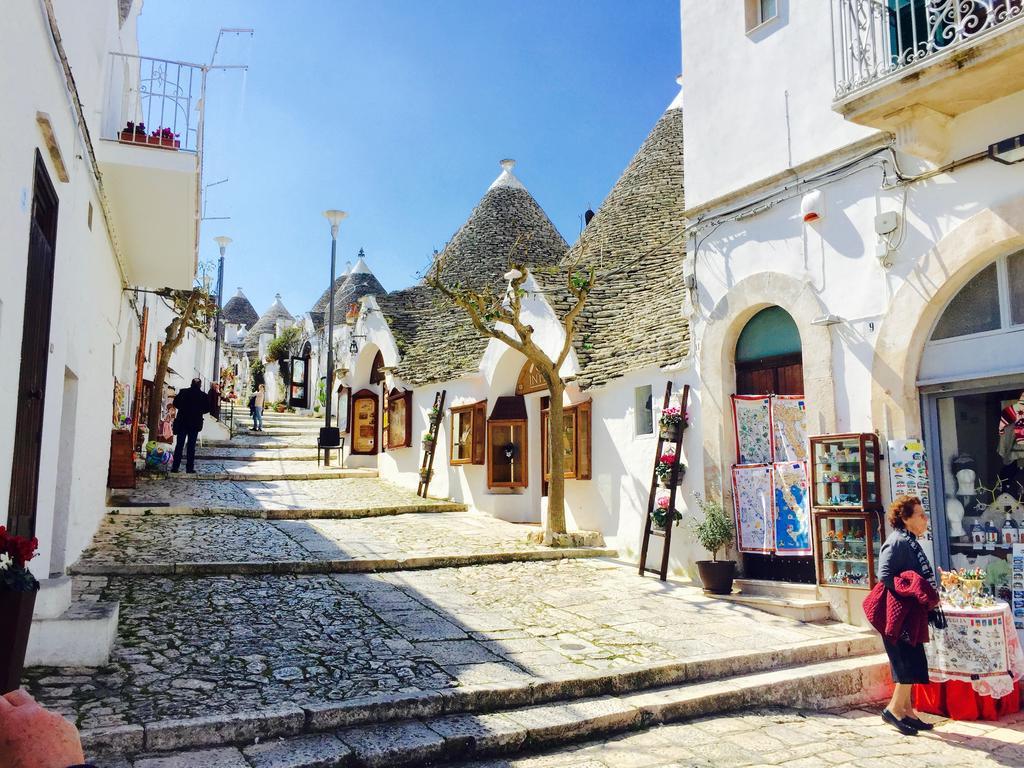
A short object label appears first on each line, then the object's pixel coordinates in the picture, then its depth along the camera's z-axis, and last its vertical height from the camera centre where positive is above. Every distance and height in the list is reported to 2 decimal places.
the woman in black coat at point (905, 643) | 5.24 -1.11
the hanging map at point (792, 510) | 7.57 -0.34
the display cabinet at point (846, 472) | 6.75 +0.02
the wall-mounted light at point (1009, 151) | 5.90 +2.40
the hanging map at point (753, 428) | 8.08 +0.48
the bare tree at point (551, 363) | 9.91 +1.40
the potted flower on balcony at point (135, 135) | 7.85 +3.30
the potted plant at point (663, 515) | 8.55 -0.43
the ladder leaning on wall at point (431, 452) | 14.56 +0.41
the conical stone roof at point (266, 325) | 43.81 +8.19
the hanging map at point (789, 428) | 7.76 +0.46
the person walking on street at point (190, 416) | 14.40 +1.04
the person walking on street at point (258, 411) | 25.78 +2.05
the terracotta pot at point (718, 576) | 7.76 -0.98
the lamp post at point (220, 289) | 25.53 +6.12
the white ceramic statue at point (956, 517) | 6.43 -0.34
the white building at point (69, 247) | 4.45 +1.76
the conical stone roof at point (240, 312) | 51.12 +10.43
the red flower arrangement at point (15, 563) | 3.57 -0.40
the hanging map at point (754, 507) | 7.87 -0.32
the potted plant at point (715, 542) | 7.77 -0.66
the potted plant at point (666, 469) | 8.70 +0.06
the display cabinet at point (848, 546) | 6.77 -0.62
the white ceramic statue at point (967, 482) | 6.42 -0.06
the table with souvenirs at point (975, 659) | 5.46 -1.26
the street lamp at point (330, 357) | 17.66 +2.83
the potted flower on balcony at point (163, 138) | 7.88 +3.28
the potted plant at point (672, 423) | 8.67 +0.56
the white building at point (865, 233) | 6.11 +2.15
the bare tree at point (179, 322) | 15.24 +3.04
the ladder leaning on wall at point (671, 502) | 8.48 -0.30
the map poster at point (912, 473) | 6.49 +0.01
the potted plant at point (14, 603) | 3.49 -0.58
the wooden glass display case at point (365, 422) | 18.98 +1.23
